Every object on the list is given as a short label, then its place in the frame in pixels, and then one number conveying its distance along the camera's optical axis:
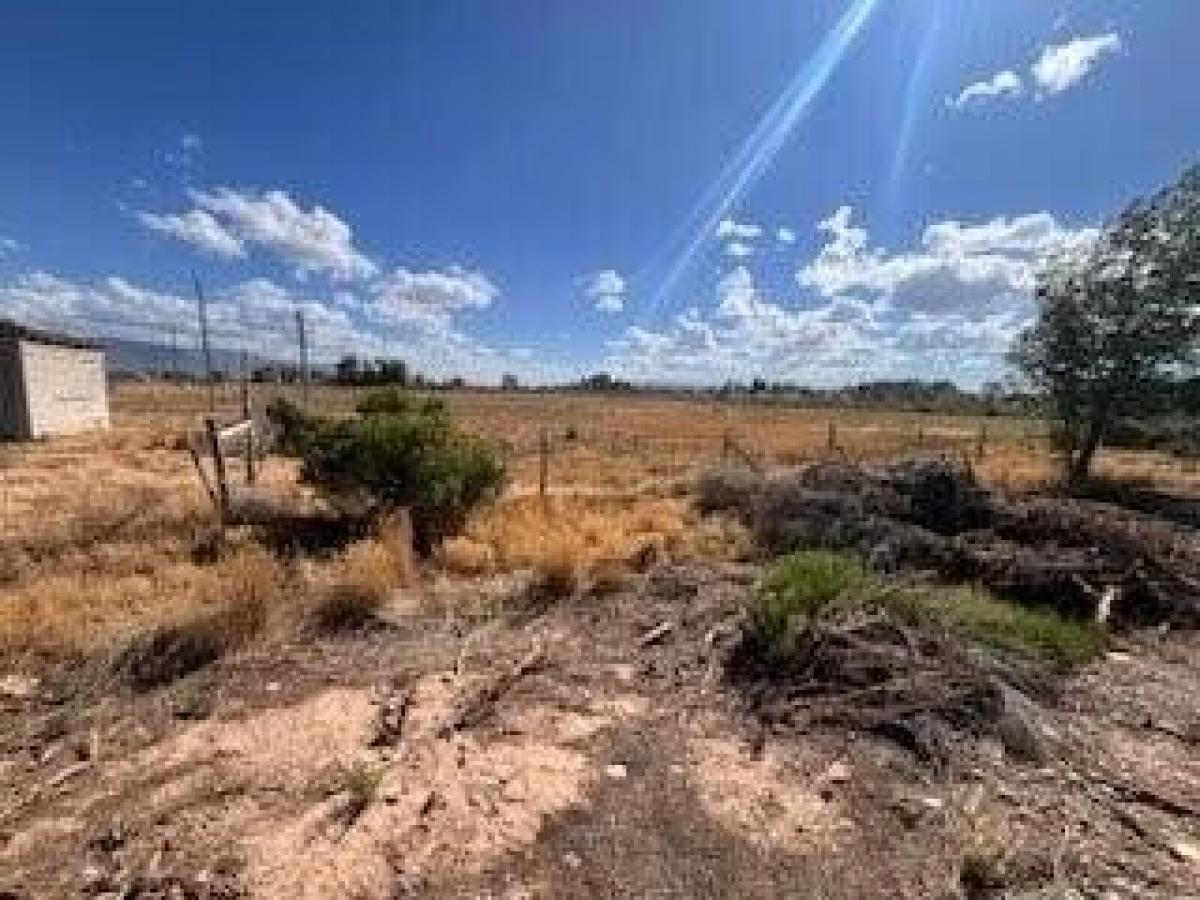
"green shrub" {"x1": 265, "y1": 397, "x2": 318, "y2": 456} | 13.99
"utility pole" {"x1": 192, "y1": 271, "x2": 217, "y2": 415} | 35.56
